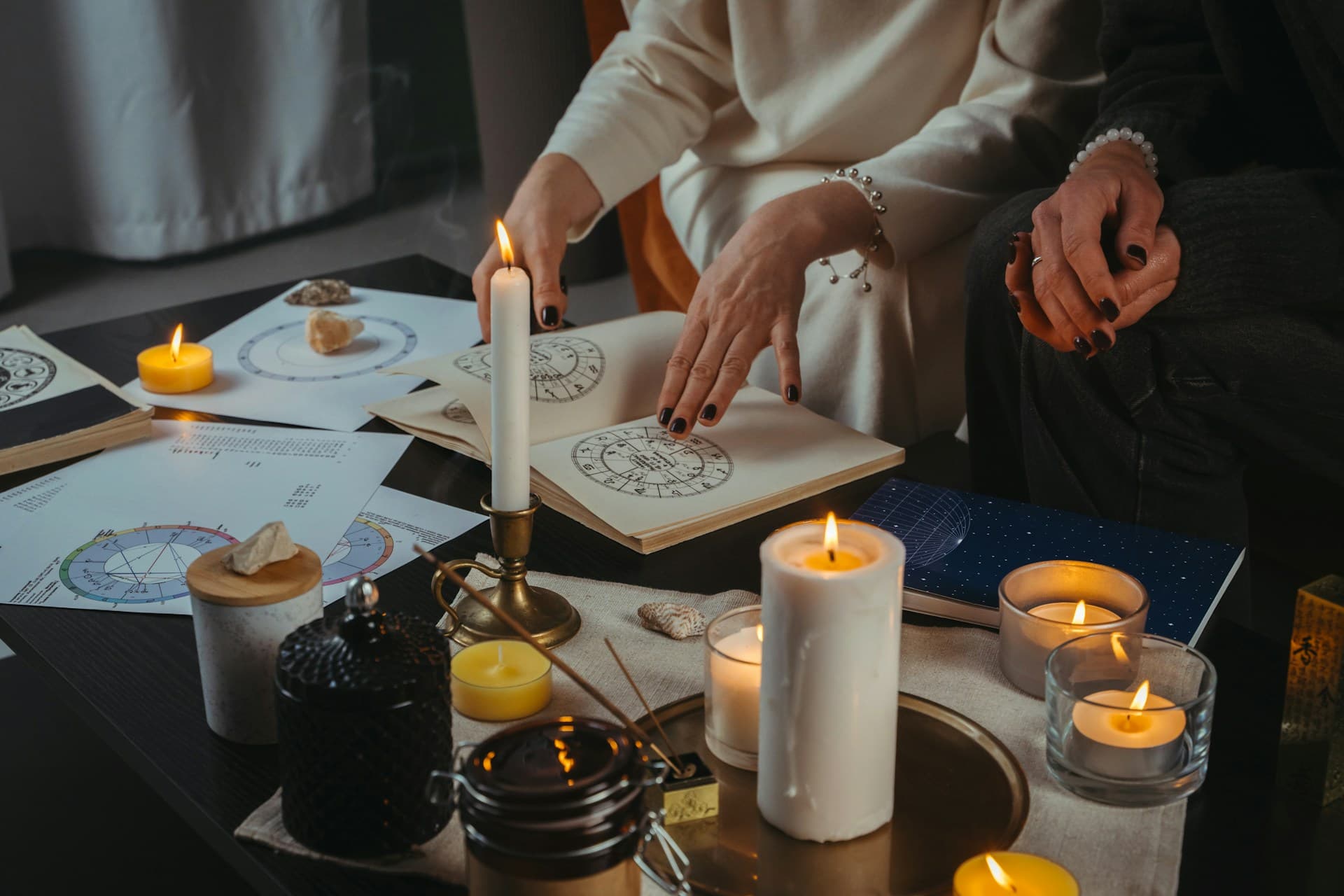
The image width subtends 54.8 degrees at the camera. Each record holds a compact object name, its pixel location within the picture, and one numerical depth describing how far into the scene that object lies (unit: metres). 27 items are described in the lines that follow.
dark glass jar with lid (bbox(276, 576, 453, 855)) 0.55
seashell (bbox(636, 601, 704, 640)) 0.78
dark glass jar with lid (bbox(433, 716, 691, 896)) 0.48
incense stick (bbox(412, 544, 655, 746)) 0.53
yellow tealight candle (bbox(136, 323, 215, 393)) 1.20
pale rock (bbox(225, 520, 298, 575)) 0.65
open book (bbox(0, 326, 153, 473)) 1.04
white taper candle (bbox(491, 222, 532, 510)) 0.67
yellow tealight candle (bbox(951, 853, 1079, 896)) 0.54
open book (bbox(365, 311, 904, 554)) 0.96
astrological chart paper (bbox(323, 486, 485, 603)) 0.88
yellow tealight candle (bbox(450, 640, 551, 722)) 0.69
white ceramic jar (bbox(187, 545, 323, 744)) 0.64
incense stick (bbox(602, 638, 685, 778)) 0.60
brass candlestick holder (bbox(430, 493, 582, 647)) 0.76
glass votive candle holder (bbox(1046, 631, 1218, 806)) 0.62
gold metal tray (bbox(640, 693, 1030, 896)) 0.57
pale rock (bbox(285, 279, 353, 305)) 1.43
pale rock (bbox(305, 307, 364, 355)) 1.29
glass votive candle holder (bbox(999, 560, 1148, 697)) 0.71
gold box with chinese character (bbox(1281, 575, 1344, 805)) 0.63
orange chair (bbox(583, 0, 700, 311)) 2.06
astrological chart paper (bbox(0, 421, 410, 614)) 0.87
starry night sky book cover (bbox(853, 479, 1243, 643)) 0.80
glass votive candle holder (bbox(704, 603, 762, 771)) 0.63
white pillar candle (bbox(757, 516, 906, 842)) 0.52
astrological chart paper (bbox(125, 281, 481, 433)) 1.18
